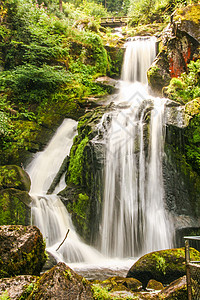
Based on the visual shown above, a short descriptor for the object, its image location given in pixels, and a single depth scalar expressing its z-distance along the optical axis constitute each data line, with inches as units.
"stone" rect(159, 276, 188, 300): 128.6
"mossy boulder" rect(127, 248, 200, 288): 193.8
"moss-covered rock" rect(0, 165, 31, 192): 287.6
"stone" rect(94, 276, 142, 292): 164.2
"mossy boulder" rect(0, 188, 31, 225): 256.5
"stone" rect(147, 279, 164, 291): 177.9
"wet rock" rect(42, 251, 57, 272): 225.6
